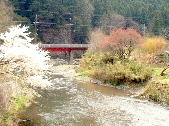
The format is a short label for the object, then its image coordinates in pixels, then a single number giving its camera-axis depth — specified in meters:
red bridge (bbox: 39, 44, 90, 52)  73.97
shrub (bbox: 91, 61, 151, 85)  36.16
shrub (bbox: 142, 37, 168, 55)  53.19
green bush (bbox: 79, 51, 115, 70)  43.03
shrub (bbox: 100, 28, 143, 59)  46.06
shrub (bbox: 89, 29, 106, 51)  56.72
